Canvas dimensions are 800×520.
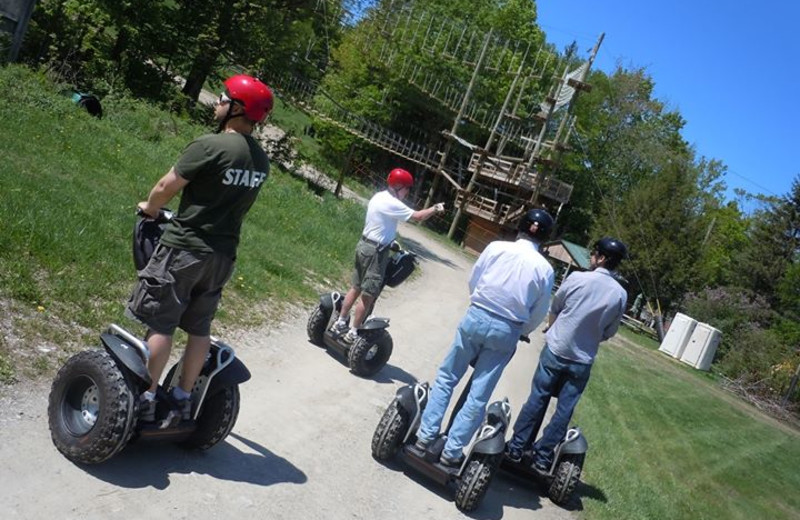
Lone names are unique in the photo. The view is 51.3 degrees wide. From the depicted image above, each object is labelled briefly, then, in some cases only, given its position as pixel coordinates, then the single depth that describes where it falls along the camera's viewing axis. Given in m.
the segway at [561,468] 7.14
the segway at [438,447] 6.17
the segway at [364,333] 8.48
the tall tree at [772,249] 44.75
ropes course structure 28.50
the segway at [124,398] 4.50
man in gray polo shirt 7.10
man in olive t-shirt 4.71
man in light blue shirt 6.22
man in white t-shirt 8.57
